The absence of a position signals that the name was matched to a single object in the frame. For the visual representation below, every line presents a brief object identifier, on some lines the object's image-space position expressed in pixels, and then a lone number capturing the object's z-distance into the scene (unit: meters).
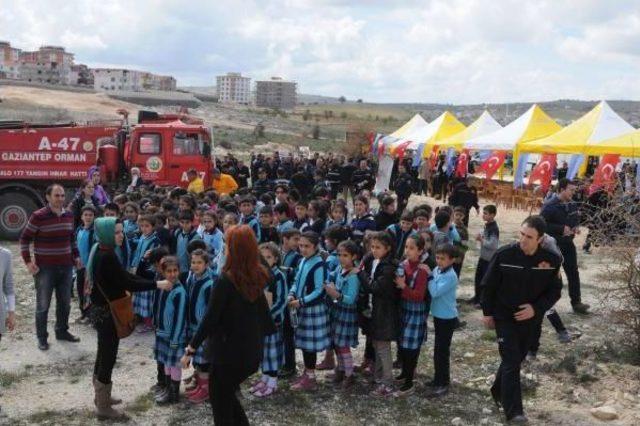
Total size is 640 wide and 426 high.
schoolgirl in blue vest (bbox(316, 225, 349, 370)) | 6.23
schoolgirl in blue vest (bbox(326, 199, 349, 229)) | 8.02
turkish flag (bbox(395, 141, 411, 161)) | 23.86
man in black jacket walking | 4.80
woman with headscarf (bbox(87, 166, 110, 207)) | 10.20
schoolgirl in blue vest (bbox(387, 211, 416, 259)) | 7.46
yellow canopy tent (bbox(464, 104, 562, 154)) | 18.55
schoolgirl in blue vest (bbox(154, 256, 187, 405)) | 5.36
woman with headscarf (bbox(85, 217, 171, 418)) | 4.86
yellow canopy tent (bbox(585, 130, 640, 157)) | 14.48
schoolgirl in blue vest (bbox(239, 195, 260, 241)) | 7.81
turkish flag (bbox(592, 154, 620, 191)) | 14.12
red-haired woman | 3.88
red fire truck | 12.67
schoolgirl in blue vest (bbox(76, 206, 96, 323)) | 7.54
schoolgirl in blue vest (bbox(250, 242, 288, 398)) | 5.43
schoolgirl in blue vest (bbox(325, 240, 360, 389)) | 5.50
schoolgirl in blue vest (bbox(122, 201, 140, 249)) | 7.69
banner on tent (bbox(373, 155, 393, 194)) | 24.89
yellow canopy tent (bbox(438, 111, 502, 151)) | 21.40
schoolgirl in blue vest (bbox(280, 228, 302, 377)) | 5.95
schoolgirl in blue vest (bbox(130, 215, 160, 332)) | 7.16
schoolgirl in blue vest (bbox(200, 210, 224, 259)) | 7.23
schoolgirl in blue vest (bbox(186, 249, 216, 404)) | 5.41
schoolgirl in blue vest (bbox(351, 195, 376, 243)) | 8.28
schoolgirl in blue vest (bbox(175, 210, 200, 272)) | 7.35
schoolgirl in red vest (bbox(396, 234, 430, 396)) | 5.43
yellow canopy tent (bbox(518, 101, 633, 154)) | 15.85
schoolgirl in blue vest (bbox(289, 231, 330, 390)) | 5.55
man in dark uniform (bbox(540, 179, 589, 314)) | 7.79
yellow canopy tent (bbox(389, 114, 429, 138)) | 27.08
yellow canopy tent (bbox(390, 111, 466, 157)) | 23.02
